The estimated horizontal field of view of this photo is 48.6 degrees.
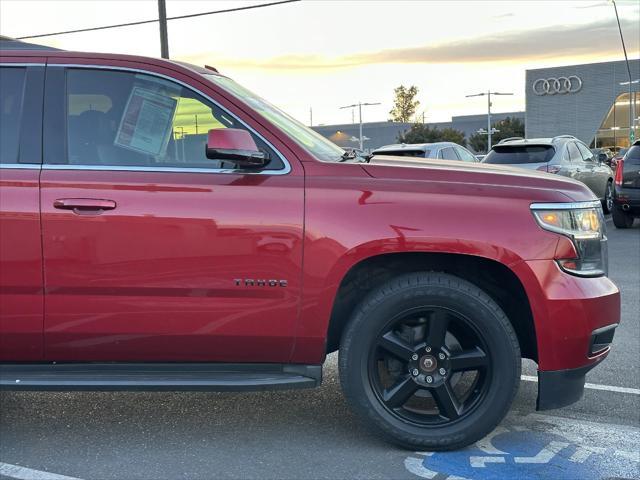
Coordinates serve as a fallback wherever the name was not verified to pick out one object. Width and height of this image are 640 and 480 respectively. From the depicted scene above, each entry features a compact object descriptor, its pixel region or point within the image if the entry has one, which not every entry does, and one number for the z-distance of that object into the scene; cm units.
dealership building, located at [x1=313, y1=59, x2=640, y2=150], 5728
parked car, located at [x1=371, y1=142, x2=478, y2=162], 1275
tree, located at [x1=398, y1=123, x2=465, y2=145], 7075
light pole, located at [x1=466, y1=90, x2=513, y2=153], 6171
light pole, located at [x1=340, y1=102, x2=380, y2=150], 7431
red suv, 343
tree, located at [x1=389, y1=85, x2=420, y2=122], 10169
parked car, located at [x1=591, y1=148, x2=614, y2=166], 1557
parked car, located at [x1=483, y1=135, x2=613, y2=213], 1274
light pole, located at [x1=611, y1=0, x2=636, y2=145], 4944
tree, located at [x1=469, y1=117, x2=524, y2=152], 7600
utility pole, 1856
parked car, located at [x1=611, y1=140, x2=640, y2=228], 1239
